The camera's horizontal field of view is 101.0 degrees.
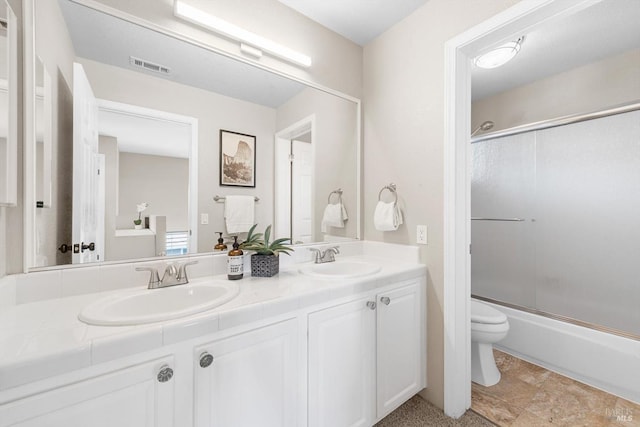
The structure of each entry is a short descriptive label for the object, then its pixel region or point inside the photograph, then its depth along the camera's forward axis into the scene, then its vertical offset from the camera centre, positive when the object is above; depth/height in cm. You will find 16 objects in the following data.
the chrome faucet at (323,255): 166 -26
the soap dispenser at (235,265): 124 -24
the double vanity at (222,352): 63 -43
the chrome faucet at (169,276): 109 -26
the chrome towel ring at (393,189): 176 +16
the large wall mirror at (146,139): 104 +36
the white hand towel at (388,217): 168 -2
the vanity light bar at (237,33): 125 +96
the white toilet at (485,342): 171 -86
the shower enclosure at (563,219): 192 -6
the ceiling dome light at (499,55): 175 +108
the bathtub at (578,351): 161 -95
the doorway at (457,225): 143 -6
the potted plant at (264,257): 130 -22
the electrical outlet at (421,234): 158 -13
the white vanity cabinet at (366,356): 109 -68
